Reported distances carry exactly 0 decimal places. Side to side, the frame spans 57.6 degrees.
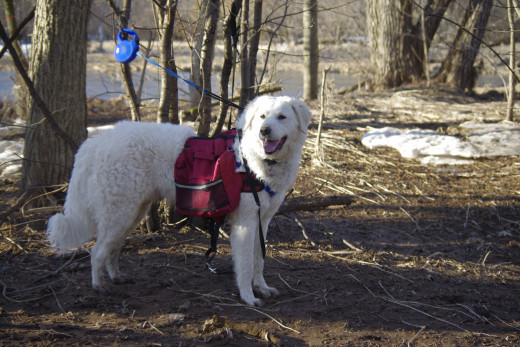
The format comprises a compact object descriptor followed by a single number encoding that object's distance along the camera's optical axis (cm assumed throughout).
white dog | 423
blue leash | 474
